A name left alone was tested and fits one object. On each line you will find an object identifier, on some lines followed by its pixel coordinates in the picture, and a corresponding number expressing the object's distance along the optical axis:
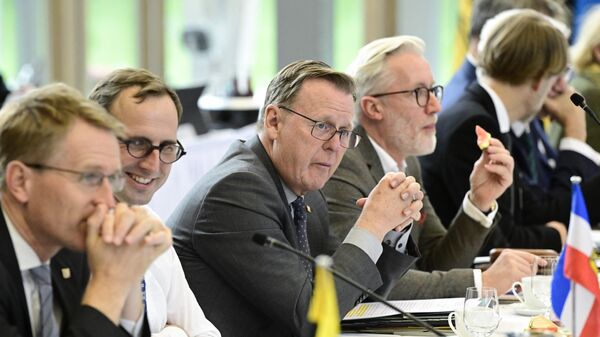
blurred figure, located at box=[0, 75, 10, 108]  11.63
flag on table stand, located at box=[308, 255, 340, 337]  3.27
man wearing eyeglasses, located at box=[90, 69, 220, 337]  4.58
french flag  4.16
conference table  4.92
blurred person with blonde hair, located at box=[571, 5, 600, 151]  9.74
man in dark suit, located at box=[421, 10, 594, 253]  7.54
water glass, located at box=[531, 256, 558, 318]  5.46
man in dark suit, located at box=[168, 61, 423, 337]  4.86
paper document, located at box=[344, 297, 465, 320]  5.14
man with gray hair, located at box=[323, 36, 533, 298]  6.43
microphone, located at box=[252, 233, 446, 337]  3.78
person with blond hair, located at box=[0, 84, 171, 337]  3.61
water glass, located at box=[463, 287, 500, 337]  4.72
